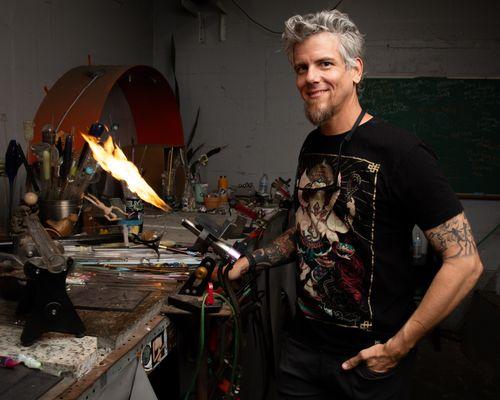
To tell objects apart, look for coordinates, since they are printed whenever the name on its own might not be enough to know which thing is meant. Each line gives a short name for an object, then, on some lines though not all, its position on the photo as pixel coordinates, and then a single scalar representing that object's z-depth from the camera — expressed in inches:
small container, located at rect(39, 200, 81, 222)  77.1
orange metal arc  100.4
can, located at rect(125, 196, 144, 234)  83.9
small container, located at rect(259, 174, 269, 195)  154.9
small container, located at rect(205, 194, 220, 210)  130.0
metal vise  41.9
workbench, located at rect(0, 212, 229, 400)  37.2
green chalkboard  151.3
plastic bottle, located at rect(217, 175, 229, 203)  136.0
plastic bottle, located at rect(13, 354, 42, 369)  38.3
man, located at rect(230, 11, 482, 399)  46.3
